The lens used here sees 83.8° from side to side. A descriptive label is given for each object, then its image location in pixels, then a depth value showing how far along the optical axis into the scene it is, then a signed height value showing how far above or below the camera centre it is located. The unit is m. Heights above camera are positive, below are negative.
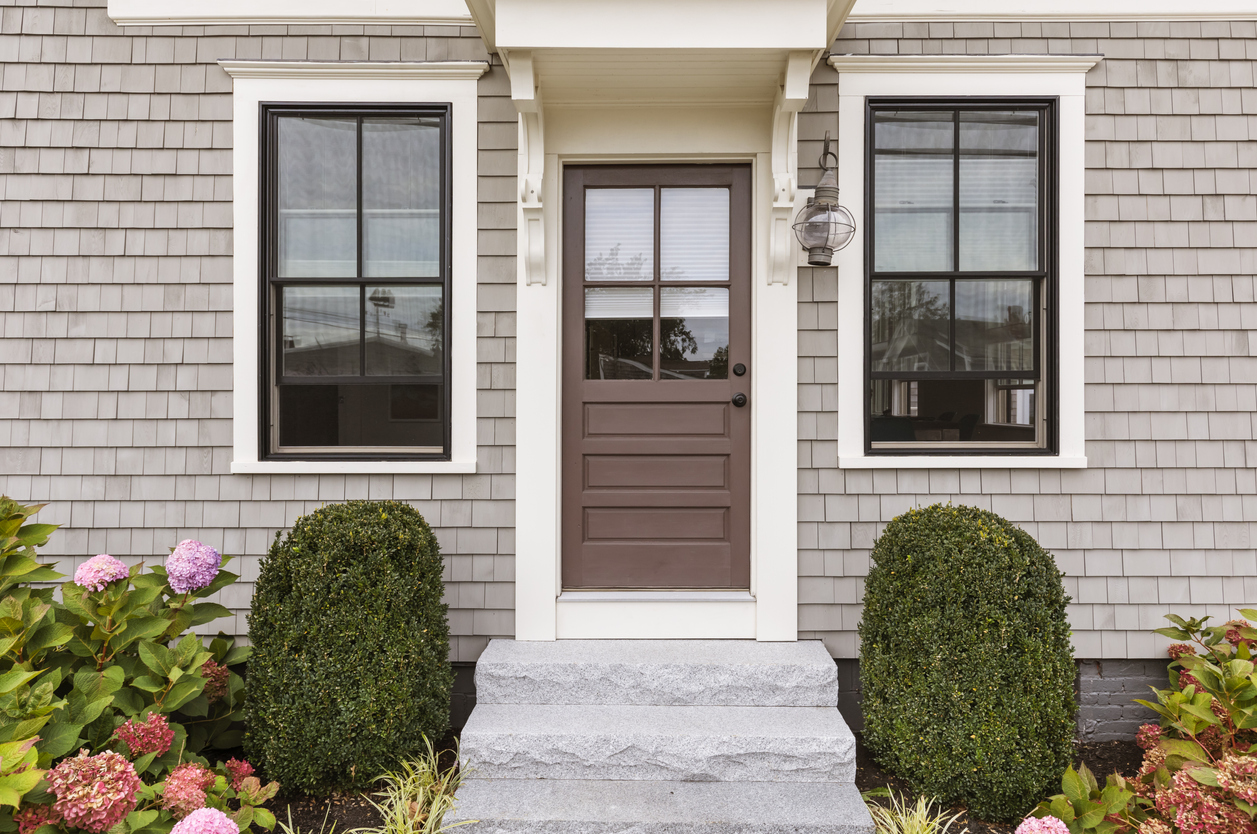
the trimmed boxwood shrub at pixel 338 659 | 2.37 -0.82
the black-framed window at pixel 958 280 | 3.06 +0.62
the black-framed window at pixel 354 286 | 3.06 +0.59
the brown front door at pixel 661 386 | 3.07 +0.15
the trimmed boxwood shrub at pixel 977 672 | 2.36 -0.87
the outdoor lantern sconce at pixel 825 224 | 2.83 +0.81
